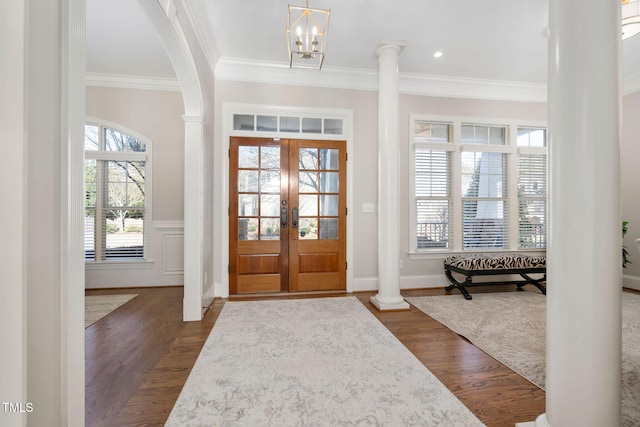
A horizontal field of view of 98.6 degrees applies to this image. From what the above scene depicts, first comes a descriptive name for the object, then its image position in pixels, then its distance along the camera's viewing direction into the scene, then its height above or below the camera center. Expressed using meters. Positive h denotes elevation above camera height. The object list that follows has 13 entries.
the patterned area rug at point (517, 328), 1.81 -1.08
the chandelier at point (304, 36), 2.14 +1.90
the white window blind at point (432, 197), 4.00 +0.22
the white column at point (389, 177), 3.11 +0.40
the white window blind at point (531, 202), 4.21 +0.16
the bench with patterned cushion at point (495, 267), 3.54 -0.71
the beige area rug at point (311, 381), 1.45 -1.08
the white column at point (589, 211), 1.08 +0.01
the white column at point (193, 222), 2.77 -0.10
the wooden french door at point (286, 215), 3.58 -0.04
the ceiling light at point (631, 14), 2.22 +1.62
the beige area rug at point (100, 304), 2.81 -1.08
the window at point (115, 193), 3.85 +0.27
